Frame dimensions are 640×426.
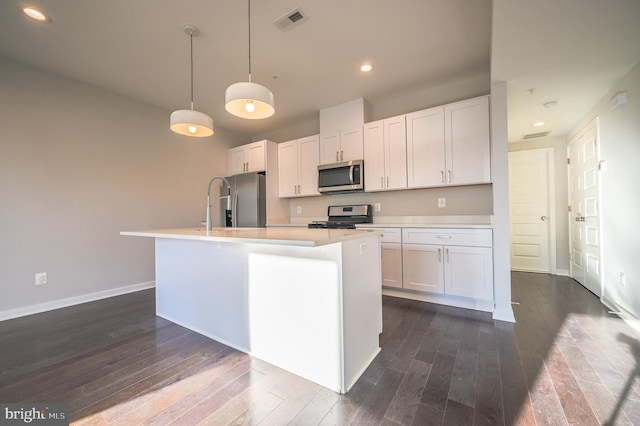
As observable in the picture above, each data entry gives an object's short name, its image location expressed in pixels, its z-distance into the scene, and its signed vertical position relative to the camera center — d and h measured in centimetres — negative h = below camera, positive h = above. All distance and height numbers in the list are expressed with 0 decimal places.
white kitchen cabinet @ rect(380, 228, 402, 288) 307 -53
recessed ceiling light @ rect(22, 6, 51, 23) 205 +166
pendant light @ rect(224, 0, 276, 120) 173 +83
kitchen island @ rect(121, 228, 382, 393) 148 -57
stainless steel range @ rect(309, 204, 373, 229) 377 +1
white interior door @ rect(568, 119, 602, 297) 298 +4
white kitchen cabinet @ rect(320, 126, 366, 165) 370 +103
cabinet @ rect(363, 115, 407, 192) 336 +81
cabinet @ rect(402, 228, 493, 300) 261 -52
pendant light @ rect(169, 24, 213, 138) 216 +82
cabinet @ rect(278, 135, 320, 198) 412 +80
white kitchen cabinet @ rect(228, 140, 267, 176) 441 +102
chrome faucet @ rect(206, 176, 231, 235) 230 +5
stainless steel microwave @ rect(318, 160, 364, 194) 364 +55
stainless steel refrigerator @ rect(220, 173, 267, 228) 424 +27
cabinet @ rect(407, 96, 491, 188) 287 +81
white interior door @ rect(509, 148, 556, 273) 416 +4
